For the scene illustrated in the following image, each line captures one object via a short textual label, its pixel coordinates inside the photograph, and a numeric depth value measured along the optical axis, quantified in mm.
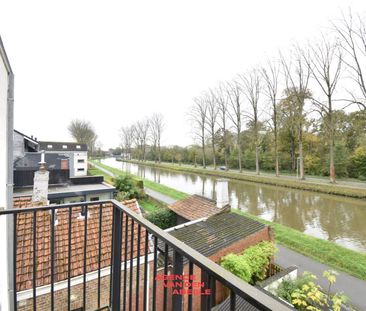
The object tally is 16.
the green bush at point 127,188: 15077
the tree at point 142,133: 47906
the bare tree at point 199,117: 31362
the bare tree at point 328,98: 17344
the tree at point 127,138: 55838
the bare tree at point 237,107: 26000
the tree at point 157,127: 44109
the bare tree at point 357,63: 14859
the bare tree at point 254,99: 23969
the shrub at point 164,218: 9977
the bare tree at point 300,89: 18938
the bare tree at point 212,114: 29931
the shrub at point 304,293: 4297
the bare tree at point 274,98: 21844
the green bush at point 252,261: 5242
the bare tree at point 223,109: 28027
